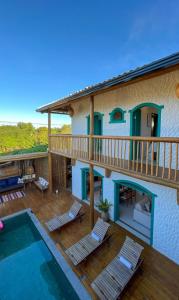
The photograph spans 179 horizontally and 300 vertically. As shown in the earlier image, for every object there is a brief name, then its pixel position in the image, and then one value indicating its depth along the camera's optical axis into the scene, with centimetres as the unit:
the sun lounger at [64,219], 510
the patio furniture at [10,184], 853
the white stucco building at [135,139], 356
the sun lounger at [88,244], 384
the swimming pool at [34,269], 331
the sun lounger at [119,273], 301
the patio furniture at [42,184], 802
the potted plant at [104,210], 550
